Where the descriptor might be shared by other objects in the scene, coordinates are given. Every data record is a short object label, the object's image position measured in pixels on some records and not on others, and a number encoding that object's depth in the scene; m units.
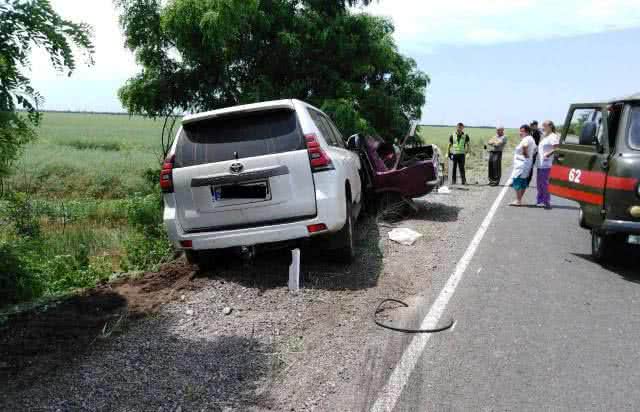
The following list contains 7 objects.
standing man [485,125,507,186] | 16.47
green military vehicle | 6.33
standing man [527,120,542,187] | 18.50
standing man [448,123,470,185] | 16.81
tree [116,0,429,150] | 13.00
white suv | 5.79
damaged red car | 10.20
